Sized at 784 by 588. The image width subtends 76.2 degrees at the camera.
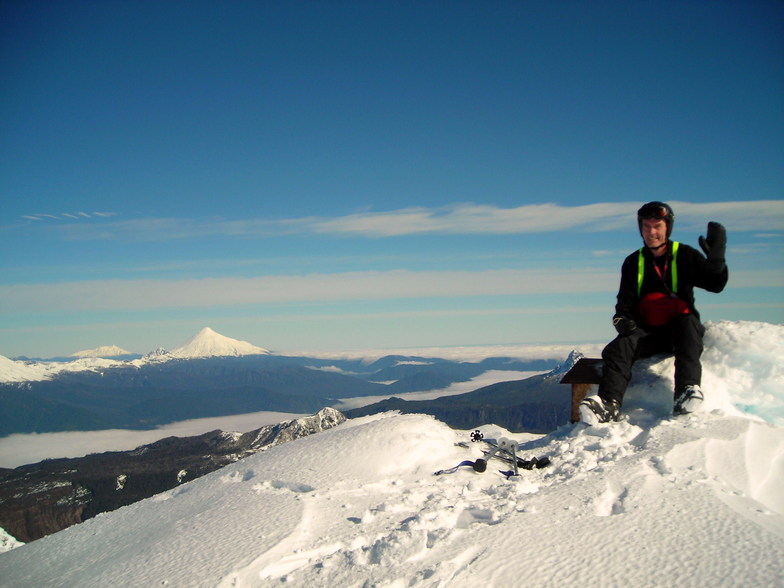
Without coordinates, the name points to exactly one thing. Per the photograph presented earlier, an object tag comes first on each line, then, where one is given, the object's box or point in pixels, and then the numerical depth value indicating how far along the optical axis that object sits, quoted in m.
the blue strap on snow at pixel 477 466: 6.19
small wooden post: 8.84
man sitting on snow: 7.13
